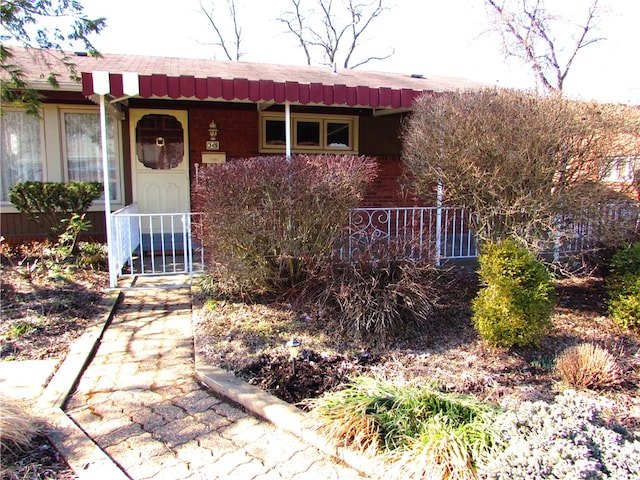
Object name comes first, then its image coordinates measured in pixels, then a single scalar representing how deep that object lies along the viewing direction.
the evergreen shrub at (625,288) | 4.72
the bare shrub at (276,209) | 4.73
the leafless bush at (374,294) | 4.41
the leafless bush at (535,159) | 4.82
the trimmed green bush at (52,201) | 7.00
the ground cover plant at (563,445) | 1.95
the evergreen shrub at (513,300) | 3.98
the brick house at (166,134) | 8.12
